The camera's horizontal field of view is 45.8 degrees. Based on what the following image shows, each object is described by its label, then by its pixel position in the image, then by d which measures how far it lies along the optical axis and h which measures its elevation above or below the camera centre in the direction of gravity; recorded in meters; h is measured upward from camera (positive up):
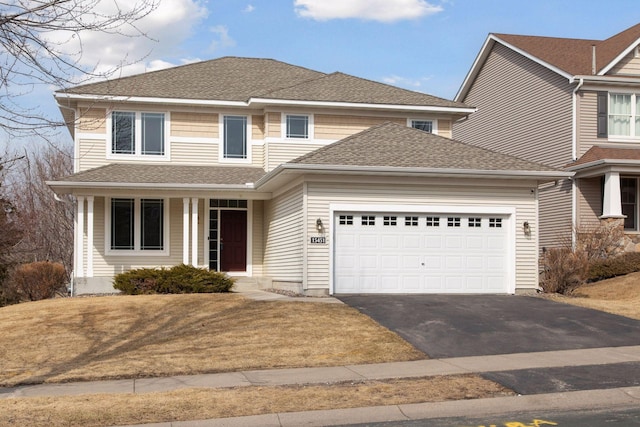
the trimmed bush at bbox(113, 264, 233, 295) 20.11 -1.38
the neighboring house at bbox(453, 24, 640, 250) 26.75 +4.08
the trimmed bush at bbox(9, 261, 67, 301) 23.62 -1.61
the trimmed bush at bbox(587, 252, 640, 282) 24.19 -1.18
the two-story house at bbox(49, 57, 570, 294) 19.50 +1.19
